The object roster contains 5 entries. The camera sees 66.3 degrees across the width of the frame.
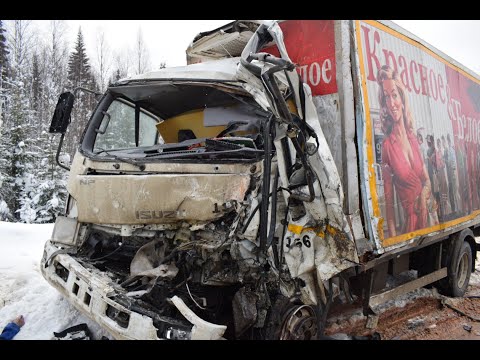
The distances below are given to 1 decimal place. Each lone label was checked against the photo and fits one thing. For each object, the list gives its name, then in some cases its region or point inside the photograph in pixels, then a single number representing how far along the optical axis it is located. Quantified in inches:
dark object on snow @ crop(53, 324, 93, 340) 127.6
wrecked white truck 111.1
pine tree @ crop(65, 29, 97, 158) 1106.4
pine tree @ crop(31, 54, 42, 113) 1257.4
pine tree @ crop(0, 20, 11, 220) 598.9
